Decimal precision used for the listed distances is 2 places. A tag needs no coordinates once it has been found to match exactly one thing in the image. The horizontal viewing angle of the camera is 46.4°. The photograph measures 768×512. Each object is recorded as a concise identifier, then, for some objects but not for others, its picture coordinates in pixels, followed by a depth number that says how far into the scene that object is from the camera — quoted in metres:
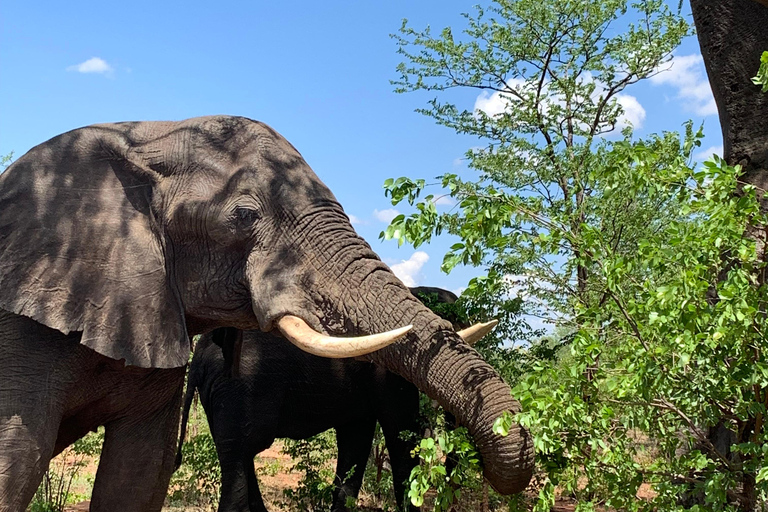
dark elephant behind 7.77
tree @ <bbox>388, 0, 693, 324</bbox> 8.55
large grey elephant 4.36
